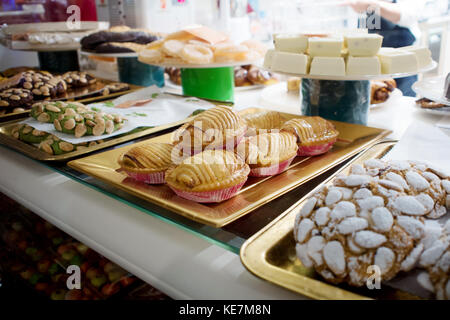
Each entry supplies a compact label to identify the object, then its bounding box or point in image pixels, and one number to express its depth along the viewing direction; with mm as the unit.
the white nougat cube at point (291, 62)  1021
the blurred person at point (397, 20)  1858
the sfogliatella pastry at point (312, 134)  812
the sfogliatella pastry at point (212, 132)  751
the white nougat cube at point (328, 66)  977
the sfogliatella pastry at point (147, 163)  710
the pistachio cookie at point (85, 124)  989
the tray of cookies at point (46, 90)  1367
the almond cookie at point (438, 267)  403
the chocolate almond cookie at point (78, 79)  1656
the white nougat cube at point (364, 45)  997
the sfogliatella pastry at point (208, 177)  620
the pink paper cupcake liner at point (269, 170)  719
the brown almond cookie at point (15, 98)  1358
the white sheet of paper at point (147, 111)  1023
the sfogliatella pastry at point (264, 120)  920
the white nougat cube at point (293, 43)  1111
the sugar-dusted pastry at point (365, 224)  429
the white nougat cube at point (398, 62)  974
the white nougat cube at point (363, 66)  974
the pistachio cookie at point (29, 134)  997
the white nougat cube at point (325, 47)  1025
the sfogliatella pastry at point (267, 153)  713
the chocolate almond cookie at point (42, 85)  1489
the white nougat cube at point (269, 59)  1133
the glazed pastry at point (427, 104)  1146
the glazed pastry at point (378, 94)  1299
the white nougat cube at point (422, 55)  1053
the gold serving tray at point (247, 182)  600
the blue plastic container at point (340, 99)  1050
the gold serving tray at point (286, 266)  427
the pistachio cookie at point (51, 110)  1069
